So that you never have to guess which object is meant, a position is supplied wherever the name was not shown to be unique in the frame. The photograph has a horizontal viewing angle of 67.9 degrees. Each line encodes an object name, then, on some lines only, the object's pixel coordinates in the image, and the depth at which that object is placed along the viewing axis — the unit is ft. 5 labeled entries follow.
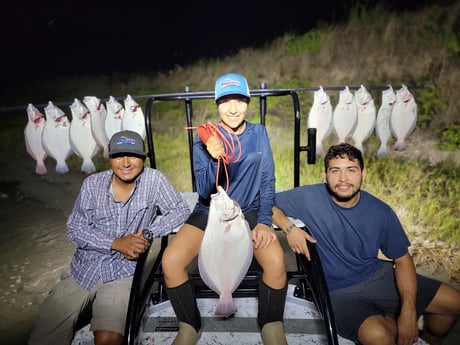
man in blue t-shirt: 7.06
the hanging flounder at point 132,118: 12.07
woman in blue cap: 6.61
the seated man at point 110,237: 7.16
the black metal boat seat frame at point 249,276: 6.03
